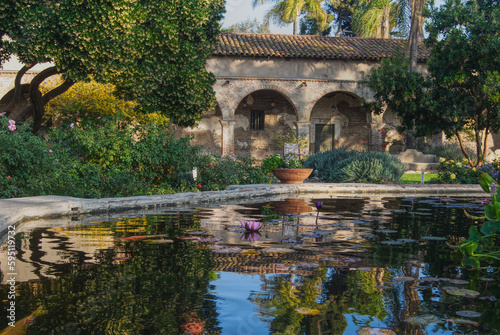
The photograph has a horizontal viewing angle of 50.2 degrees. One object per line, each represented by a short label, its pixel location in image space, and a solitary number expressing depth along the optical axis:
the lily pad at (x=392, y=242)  4.57
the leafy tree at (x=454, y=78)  13.77
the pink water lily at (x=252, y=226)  4.72
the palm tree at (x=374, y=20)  29.88
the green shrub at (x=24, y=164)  7.50
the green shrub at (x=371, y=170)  13.52
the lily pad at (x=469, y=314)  2.43
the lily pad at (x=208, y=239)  4.52
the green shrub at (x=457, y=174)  14.18
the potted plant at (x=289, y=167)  12.11
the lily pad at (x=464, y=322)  2.31
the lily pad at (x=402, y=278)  3.17
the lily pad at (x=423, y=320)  2.31
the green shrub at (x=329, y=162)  14.50
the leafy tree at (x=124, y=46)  10.18
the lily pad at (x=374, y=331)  2.15
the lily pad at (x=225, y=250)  3.99
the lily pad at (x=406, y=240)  4.72
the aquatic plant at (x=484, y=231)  3.20
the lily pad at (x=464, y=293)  2.82
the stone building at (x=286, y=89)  22.08
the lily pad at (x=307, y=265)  3.48
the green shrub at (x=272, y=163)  13.84
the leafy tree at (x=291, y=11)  30.27
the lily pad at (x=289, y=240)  4.49
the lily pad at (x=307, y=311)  2.42
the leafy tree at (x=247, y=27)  41.66
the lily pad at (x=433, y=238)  4.91
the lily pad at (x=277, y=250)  3.99
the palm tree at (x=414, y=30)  19.28
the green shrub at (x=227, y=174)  10.99
